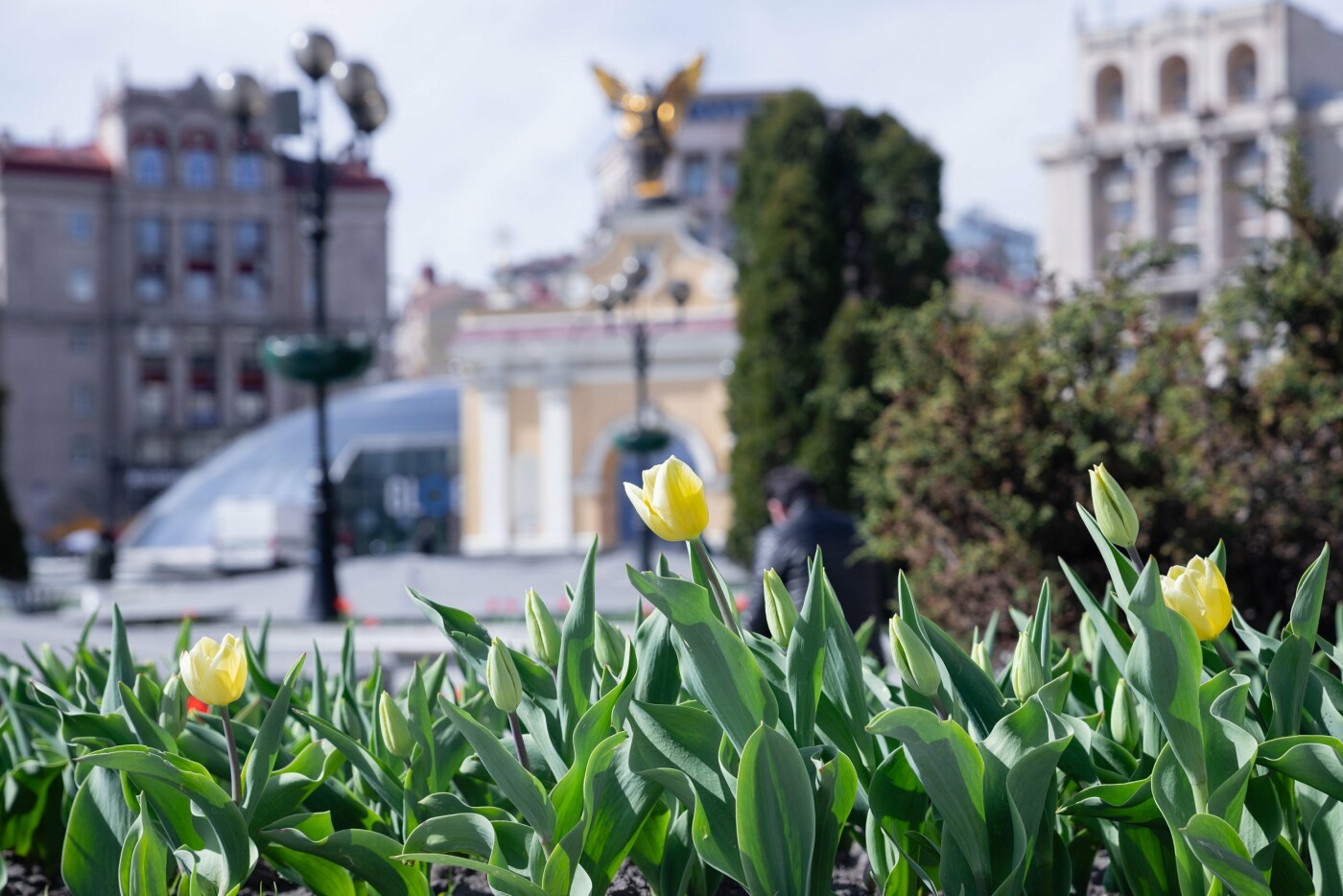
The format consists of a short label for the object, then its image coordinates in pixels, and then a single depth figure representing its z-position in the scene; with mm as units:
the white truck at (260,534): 27656
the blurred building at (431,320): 69562
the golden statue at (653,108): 23625
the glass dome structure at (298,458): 37750
